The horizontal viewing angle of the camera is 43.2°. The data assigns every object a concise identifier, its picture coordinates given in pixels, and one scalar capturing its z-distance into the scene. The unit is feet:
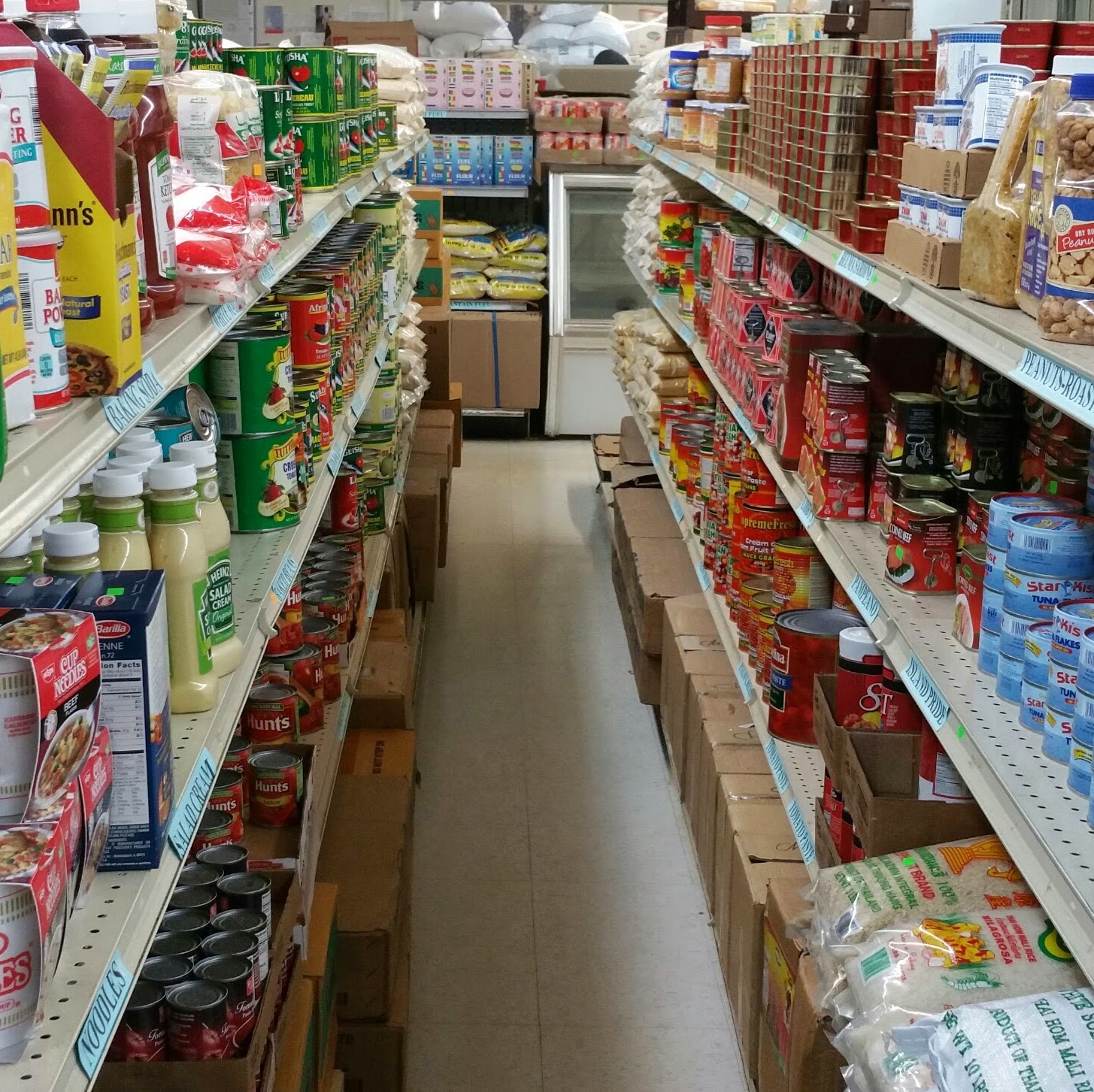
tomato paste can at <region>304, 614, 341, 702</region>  9.64
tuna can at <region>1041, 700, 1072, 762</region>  4.85
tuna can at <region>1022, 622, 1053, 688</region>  5.09
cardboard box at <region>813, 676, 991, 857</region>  5.96
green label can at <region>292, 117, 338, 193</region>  9.34
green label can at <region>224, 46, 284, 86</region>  8.64
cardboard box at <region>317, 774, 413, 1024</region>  7.72
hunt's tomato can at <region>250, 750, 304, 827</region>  7.71
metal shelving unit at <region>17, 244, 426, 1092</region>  3.22
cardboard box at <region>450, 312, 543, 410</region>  24.29
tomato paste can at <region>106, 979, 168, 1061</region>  5.07
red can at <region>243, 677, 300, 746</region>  8.36
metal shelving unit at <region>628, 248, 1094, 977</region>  4.11
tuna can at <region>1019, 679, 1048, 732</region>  5.10
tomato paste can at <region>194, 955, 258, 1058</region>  5.29
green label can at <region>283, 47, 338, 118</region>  9.25
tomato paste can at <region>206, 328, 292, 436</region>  7.16
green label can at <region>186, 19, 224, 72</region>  7.64
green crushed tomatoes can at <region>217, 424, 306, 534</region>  7.25
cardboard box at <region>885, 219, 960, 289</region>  5.63
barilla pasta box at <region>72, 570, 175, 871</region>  3.93
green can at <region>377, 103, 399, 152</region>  13.49
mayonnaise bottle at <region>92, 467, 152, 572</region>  4.51
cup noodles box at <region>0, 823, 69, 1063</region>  3.08
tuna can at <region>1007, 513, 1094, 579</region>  5.16
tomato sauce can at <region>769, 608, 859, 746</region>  8.48
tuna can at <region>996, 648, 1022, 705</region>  5.34
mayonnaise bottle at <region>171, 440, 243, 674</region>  5.24
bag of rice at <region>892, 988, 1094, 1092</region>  4.14
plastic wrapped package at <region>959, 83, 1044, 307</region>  5.13
